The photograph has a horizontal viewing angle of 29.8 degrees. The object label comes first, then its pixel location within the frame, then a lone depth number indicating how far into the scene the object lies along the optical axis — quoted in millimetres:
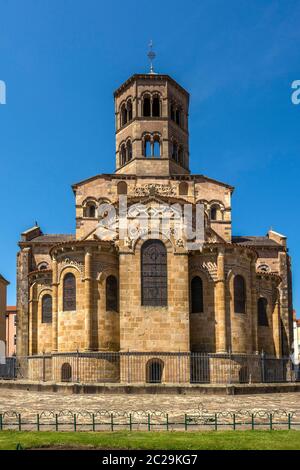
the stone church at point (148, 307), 31172
